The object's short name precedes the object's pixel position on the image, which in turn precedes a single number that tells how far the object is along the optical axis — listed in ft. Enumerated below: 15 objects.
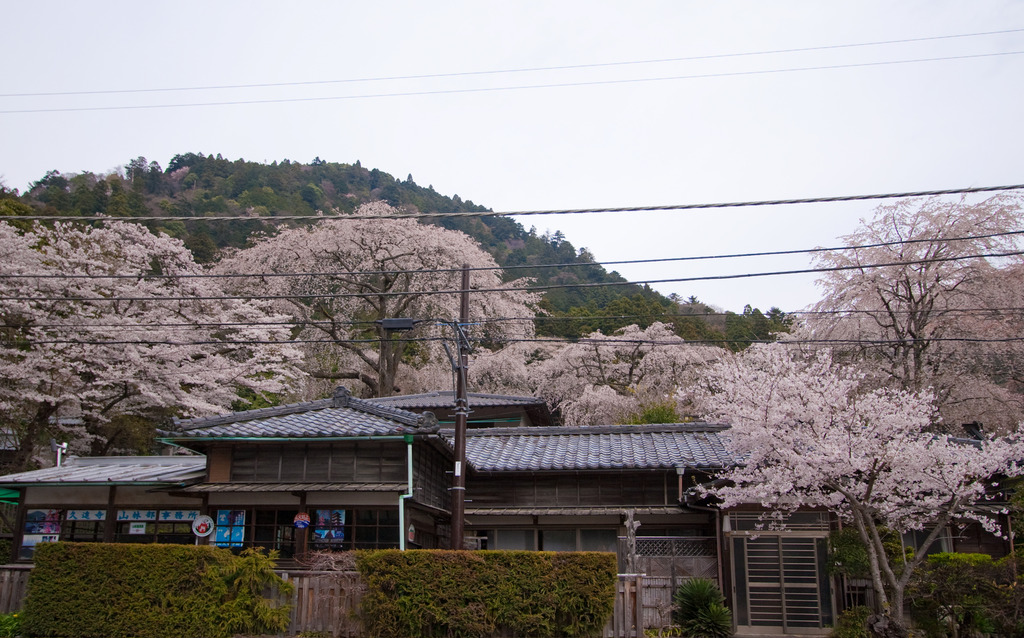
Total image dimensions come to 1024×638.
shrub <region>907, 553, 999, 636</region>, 40.52
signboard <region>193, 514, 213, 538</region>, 50.60
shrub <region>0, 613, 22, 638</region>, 39.58
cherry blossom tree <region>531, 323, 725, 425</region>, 117.29
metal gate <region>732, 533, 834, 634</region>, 50.11
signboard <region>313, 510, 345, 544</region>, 50.93
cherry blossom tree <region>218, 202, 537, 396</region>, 107.34
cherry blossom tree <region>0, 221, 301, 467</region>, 77.36
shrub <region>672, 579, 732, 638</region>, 44.91
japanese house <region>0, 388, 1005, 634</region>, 50.57
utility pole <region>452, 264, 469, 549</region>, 42.32
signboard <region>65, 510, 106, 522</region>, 55.42
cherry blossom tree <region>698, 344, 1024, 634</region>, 41.11
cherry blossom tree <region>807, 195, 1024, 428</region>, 74.59
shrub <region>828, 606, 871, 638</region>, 45.19
